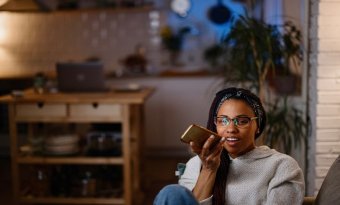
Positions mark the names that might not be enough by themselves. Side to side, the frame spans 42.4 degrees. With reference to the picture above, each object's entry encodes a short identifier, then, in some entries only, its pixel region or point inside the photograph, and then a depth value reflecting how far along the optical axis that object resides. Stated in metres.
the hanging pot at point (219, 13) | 5.59
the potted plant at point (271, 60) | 2.80
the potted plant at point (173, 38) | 5.54
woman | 1.48
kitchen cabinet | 3.03
